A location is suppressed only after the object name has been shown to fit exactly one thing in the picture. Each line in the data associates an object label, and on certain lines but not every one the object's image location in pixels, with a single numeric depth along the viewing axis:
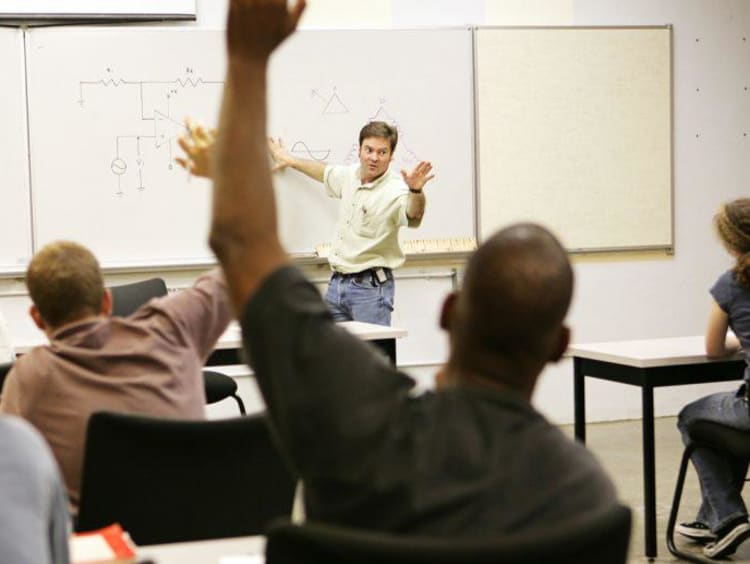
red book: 1.54
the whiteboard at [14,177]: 5.47
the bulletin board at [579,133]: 6.09
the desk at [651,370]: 3.93
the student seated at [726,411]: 3.74
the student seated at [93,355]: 2.32
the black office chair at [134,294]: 4.38
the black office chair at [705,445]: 3.84
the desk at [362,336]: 4.37
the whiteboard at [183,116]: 5.54
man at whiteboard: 5.43
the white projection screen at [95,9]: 5.40
